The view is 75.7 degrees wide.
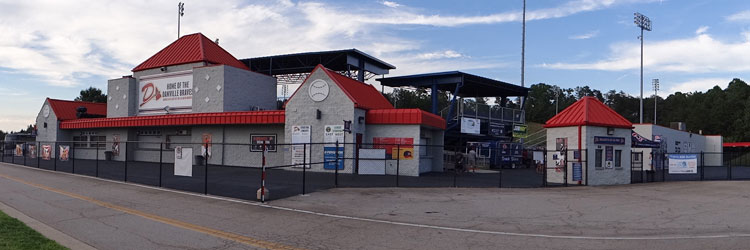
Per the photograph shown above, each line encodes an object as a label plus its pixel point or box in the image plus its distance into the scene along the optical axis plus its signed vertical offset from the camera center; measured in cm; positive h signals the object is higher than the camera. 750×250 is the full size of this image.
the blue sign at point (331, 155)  2433 -84
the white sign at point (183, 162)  1570 -87
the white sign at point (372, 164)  2170 -114
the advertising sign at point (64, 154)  2425 -109
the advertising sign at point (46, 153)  2619 -114
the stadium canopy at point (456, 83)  3712 +482
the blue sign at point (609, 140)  2176 +21
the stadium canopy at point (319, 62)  4172 +689
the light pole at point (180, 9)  5397 +1402
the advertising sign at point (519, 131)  4239 +103
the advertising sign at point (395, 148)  2413 -40
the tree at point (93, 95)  9994 +798
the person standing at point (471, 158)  3039 -108
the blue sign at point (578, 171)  2125 -120
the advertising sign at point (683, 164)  2408 -89
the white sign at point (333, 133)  2442 +27
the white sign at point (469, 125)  3612 +123
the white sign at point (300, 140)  2536 -12
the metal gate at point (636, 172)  2434 -171
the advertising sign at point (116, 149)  3650 -117
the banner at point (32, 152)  2950 -124
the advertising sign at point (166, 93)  3447 +307
